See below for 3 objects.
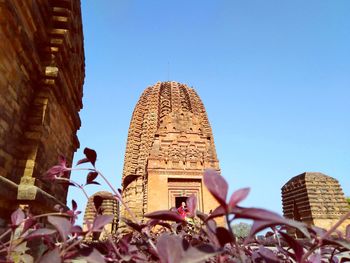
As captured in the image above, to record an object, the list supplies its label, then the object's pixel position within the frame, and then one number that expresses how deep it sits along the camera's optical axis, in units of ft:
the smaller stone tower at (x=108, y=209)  48.82
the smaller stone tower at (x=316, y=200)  39.11
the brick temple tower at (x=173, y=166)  39.47
